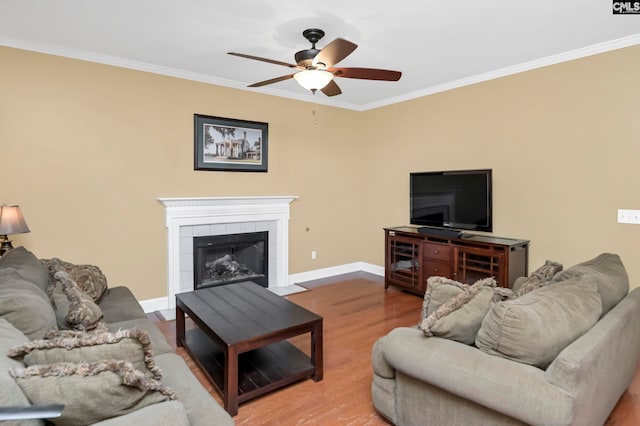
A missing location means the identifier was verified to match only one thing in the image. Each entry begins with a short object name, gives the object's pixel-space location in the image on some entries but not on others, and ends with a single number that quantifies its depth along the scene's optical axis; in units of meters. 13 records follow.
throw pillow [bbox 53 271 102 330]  1.97
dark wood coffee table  2.33
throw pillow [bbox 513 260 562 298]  2.18
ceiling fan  2.65
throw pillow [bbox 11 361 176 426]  1.14
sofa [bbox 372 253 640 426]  1.49
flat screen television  4.18
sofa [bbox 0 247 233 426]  1.15
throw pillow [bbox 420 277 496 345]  1.83
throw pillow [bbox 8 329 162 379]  1.28
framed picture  4.36
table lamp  2.91
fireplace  4.21
